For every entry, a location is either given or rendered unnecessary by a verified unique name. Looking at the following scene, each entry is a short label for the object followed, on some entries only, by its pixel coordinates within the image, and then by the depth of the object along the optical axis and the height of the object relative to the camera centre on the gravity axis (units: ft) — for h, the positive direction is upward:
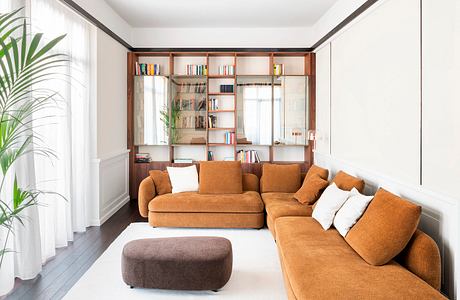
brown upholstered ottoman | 9.25 -3.48
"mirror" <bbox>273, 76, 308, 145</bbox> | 20.59 +1.87
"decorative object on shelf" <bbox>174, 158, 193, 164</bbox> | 21.03 -1.52
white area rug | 9.34 -4.17
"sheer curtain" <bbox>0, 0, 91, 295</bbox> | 10.02 -0.88
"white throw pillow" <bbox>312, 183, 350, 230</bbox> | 11.21 -2.32
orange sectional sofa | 7.04 -2.97
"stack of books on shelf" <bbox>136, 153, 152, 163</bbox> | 21.13 -1.33
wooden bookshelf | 20.63 +3.64
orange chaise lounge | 15.25 -3.19
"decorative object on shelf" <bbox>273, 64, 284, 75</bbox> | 20.56 +3.85
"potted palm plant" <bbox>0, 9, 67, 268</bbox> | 7.14 +0.30
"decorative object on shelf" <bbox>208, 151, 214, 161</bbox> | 21.29 -1.24
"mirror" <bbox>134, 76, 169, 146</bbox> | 20.83 +1.53
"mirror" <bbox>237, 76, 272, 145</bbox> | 20.67 +1.54
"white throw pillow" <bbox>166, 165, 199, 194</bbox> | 16.94 -2.11
